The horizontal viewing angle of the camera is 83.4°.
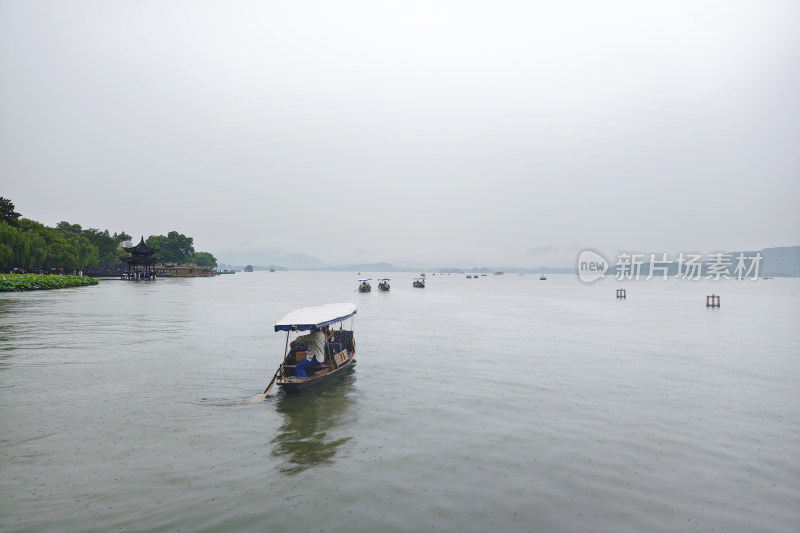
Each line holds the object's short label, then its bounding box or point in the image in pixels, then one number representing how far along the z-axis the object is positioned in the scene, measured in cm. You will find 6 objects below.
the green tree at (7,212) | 7906
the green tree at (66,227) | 13124
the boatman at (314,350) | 1867
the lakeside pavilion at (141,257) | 11194
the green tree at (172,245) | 15900
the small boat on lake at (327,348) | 1777
